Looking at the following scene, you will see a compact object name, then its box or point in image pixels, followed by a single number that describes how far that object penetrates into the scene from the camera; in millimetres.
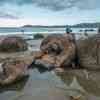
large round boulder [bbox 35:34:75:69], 7953
